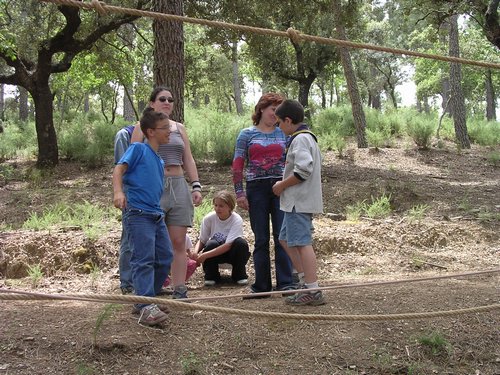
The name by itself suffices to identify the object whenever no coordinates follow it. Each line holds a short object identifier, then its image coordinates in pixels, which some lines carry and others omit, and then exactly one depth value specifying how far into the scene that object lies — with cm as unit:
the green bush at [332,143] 1303
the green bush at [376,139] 1377
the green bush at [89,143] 1168
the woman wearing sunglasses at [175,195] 358
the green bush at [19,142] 1310
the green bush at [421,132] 1390
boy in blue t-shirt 313
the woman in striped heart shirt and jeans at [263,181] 398
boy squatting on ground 480
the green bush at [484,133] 1603
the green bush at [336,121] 1605
